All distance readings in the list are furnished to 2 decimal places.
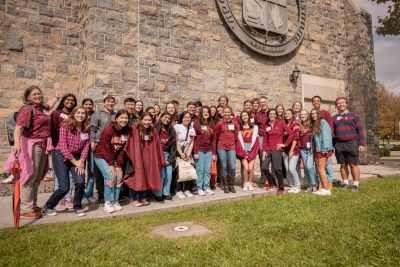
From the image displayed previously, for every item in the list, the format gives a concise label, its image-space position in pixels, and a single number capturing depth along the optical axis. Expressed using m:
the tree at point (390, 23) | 11.32
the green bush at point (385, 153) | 18.34
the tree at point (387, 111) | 34.06
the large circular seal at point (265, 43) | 8.36
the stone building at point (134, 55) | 6.70
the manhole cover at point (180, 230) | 3.40
